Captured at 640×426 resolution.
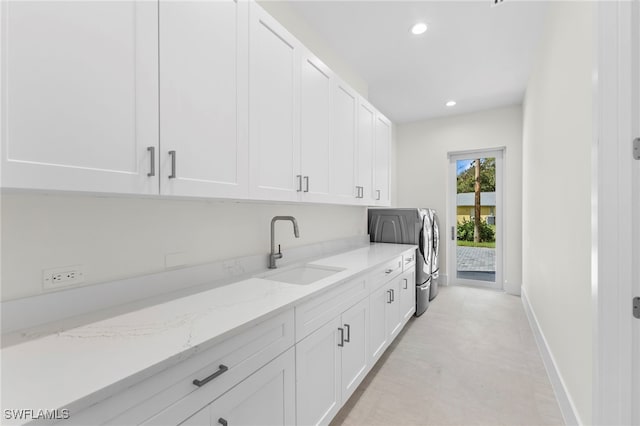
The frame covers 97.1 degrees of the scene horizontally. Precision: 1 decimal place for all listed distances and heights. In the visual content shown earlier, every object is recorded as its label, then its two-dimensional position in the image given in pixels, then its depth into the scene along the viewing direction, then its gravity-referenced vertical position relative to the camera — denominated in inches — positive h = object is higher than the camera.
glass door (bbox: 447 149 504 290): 175.6 -2.8
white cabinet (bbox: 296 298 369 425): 51.5 -32.3
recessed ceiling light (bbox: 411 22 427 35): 94.0 +62.9
